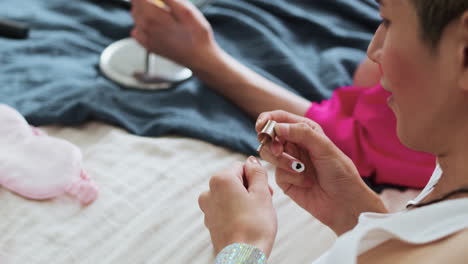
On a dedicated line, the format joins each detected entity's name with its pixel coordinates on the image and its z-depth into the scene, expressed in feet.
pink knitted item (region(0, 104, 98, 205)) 2.82
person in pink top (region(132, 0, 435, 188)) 3.09
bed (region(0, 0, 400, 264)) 2.70
